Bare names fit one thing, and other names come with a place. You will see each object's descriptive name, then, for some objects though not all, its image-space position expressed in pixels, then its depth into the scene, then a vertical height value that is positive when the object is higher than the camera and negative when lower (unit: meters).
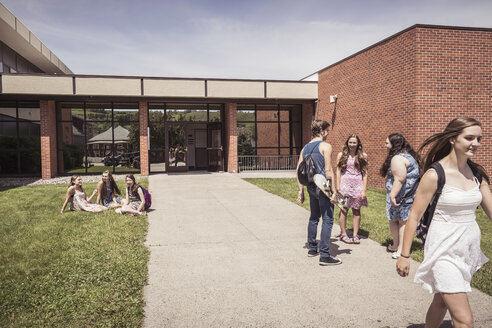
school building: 10.77 +1.71
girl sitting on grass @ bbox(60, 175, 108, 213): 8.38 -1.23
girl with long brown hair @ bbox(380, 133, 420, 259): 4.66 -0.47
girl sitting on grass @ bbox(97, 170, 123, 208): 8.67 -1.08
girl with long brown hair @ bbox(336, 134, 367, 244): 5.81 -0.52
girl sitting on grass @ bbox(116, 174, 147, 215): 8.05 -1.20
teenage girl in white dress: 2.36 -0.52
